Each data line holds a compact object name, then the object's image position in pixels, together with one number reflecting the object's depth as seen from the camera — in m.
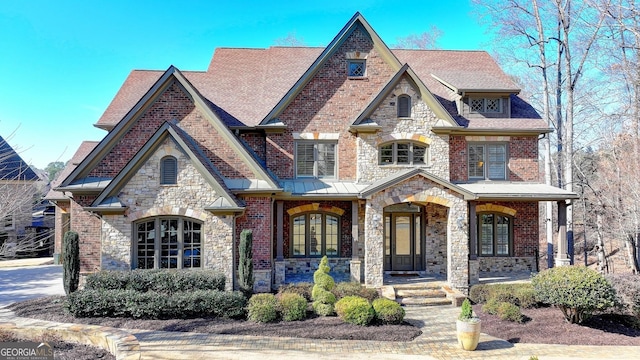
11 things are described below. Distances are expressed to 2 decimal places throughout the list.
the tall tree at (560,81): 18.02
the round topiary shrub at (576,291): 9.65
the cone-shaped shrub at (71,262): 10.84
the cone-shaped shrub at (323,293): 10.52
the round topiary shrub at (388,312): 9.87
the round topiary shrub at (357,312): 9.78
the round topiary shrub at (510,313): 10.28
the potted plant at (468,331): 8.51
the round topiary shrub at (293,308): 10.12
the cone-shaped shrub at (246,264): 11.55
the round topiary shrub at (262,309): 9.96
